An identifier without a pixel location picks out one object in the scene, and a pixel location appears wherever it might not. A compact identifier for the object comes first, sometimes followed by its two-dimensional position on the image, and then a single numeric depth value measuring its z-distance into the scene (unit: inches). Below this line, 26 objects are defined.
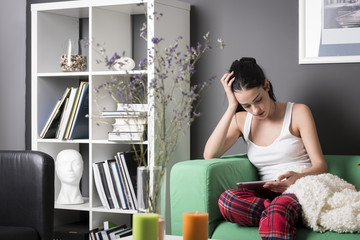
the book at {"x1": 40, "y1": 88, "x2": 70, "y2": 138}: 139.3
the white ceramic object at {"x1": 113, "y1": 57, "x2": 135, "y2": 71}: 129.6
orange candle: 66.1
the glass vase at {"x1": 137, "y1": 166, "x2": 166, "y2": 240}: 59.1
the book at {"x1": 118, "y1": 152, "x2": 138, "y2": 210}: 130.9
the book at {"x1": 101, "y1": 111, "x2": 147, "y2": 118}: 128.6
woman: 107.3
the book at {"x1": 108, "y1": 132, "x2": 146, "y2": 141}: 125.1
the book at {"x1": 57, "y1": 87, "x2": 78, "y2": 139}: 137.7
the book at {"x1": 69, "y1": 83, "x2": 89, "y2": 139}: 136.9
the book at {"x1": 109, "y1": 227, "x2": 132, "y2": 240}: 132.2
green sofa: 93.4
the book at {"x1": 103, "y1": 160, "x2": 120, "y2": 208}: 132.4
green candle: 61.3
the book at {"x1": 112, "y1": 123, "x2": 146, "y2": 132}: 127.5
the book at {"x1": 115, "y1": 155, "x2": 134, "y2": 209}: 131.0
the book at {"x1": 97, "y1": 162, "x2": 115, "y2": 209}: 132.9
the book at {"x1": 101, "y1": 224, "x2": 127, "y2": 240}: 132.9
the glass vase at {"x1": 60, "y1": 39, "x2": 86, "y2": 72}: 138.1
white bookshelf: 131.8
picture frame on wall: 123.4
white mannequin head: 135.9
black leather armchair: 103.1
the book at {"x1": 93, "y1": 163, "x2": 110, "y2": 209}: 132.9
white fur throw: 84.6
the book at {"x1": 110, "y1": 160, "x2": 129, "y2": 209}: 131.4
